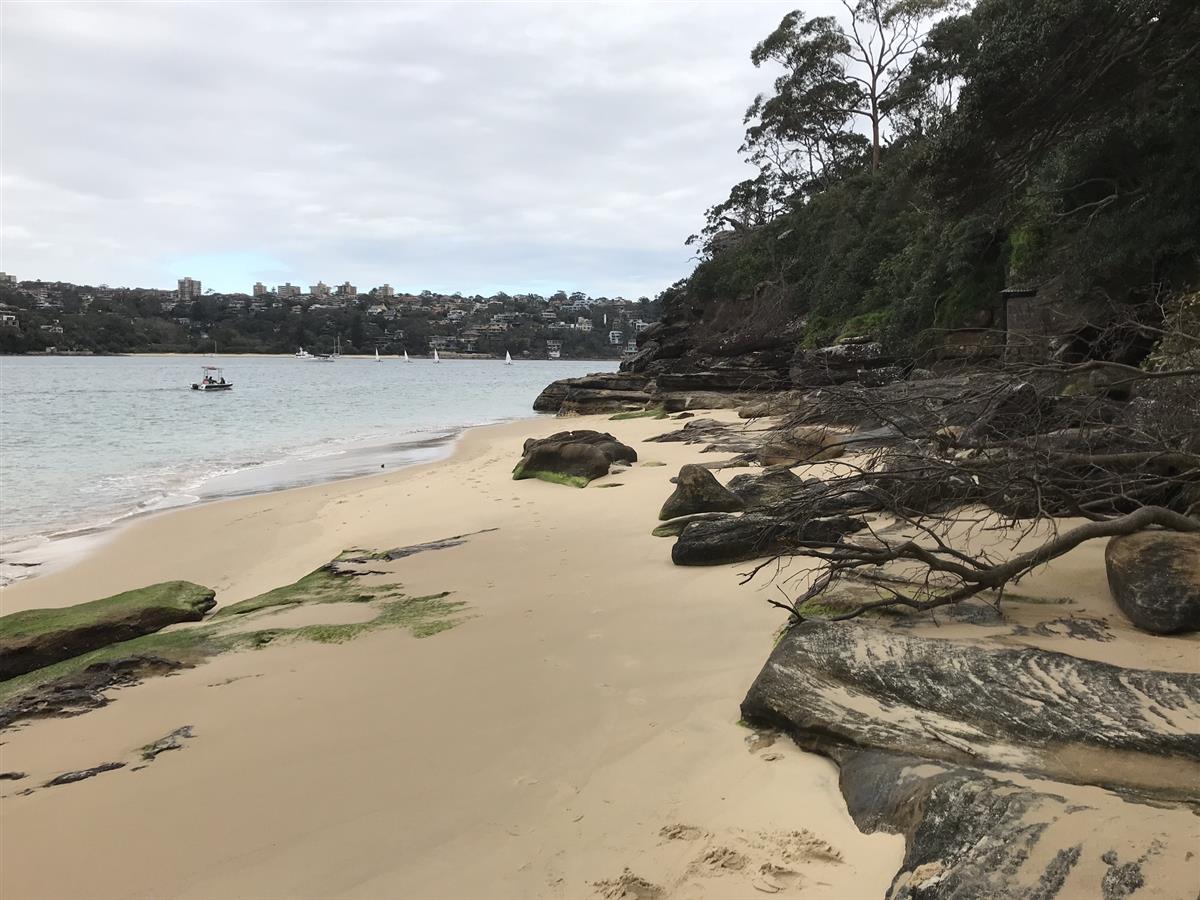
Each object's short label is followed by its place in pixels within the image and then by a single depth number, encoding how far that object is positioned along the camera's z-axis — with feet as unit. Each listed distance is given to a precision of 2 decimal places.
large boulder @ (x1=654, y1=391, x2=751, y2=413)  76.21
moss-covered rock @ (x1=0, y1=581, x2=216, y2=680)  15.98
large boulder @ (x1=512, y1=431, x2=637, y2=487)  35.65
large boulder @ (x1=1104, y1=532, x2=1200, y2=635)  10.46
